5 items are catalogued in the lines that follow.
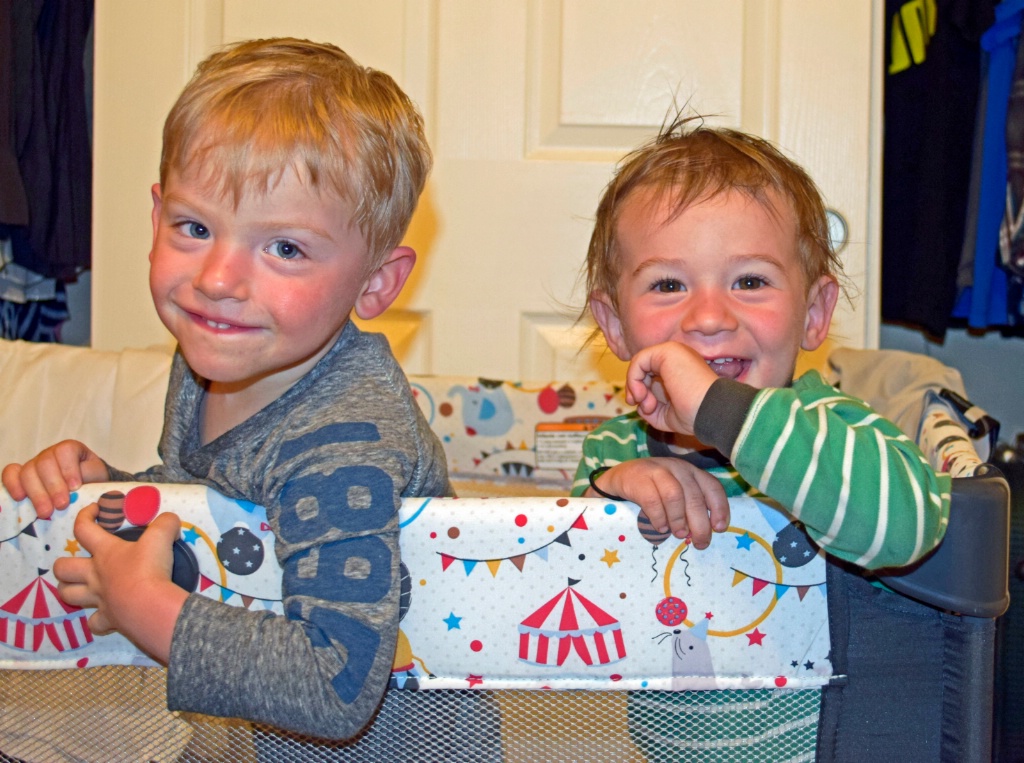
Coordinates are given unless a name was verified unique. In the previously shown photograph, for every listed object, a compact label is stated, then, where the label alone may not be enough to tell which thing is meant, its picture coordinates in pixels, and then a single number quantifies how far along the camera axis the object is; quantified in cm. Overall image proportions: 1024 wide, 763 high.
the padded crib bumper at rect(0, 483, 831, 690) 54
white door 142
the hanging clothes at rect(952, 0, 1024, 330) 160
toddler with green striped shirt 54
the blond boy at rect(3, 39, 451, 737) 53
